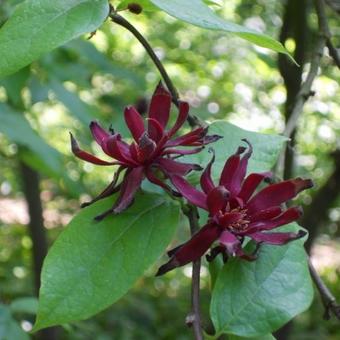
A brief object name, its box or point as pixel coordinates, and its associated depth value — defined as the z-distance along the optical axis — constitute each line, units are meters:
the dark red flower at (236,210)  0.46
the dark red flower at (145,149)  0.47
